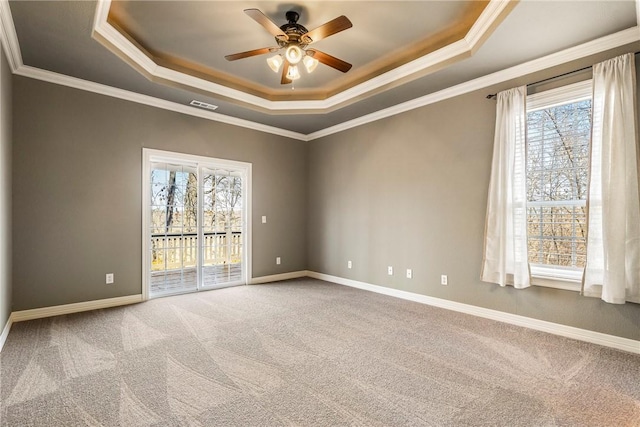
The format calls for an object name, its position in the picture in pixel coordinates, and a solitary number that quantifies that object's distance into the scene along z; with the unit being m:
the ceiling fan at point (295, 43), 2.57
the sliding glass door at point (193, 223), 4.53
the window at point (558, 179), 3.07
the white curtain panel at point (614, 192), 2.67
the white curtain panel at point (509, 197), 3.32
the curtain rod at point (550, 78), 2.99
